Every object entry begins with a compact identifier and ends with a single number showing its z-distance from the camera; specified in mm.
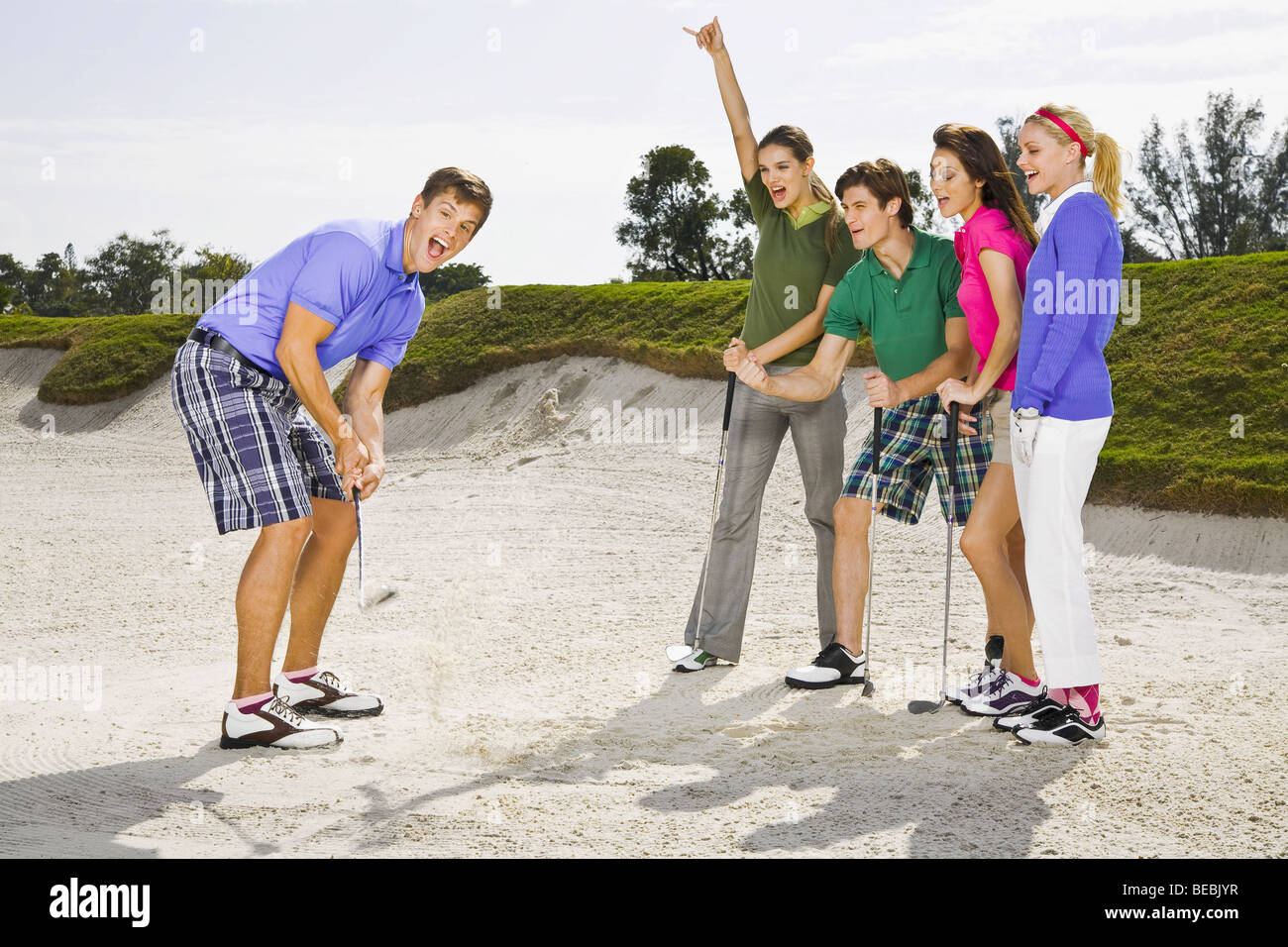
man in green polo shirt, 5660
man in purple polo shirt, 4938
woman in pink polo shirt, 5145
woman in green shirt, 6156
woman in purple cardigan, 4730
